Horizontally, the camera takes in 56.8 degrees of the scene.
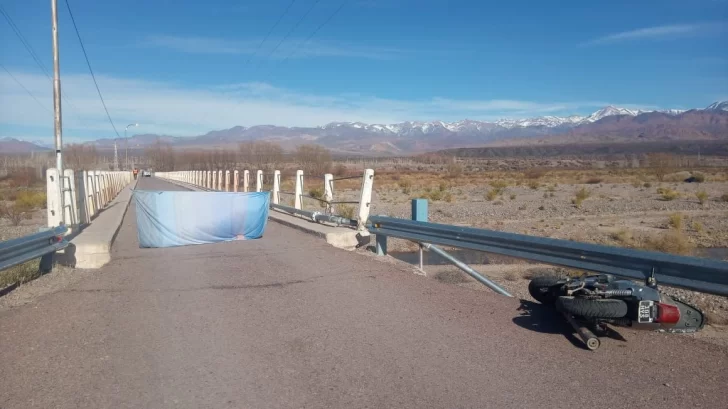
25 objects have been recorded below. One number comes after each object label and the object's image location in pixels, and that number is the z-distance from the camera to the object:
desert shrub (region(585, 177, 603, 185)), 61.42
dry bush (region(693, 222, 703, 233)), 24.18
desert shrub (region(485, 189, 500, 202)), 41.56
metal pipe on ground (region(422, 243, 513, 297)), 9.35
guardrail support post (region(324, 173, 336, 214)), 17.31
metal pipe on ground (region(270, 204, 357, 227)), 15.06
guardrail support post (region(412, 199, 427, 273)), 12.62
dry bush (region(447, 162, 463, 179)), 93.38
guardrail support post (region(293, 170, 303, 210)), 19.58
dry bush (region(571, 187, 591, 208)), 35.12
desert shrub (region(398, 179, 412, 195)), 51.56
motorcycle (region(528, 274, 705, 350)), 6.36
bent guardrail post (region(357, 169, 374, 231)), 14.02
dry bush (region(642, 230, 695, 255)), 18.84
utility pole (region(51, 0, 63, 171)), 15.20
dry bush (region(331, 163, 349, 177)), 68.09
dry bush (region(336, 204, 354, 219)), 23.48
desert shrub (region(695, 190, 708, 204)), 35.70
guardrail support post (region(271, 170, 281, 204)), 23.33
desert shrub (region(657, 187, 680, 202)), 38.63
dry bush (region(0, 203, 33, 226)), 26.41
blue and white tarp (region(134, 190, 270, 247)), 14.10
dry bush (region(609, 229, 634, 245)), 21.17
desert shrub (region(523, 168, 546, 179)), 78.36
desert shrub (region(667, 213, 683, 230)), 24.36
